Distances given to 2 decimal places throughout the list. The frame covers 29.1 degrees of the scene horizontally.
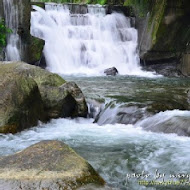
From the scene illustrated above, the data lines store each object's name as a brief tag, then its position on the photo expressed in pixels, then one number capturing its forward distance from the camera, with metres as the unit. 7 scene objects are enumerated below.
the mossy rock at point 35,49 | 16.66
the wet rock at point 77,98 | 9.15
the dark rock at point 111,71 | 16.98
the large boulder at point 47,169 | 3.59
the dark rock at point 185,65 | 17.01
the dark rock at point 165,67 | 17.41
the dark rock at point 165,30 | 17.02
